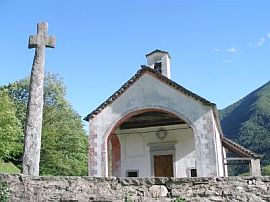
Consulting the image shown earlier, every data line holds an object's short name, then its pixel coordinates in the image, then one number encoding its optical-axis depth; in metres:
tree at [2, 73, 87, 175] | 33.50
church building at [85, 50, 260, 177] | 16.48
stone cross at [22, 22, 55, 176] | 8.45
